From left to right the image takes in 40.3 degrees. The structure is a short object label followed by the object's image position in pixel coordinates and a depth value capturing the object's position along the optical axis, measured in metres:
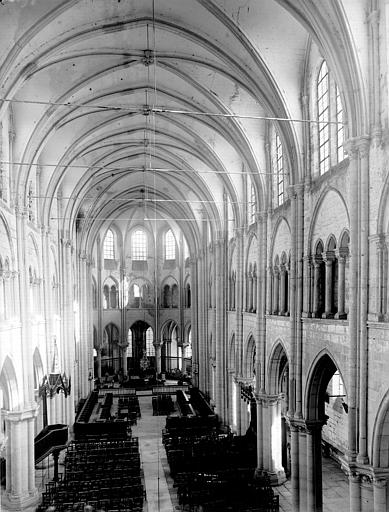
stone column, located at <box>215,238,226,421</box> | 37.50
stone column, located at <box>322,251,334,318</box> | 18.95
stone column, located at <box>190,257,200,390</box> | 46.44
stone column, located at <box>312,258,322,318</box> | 19.95
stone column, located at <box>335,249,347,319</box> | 17.88
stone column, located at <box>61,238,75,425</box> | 36.03
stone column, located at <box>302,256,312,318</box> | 20.28
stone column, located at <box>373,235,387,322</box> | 14.28
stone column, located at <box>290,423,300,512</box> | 20.73
